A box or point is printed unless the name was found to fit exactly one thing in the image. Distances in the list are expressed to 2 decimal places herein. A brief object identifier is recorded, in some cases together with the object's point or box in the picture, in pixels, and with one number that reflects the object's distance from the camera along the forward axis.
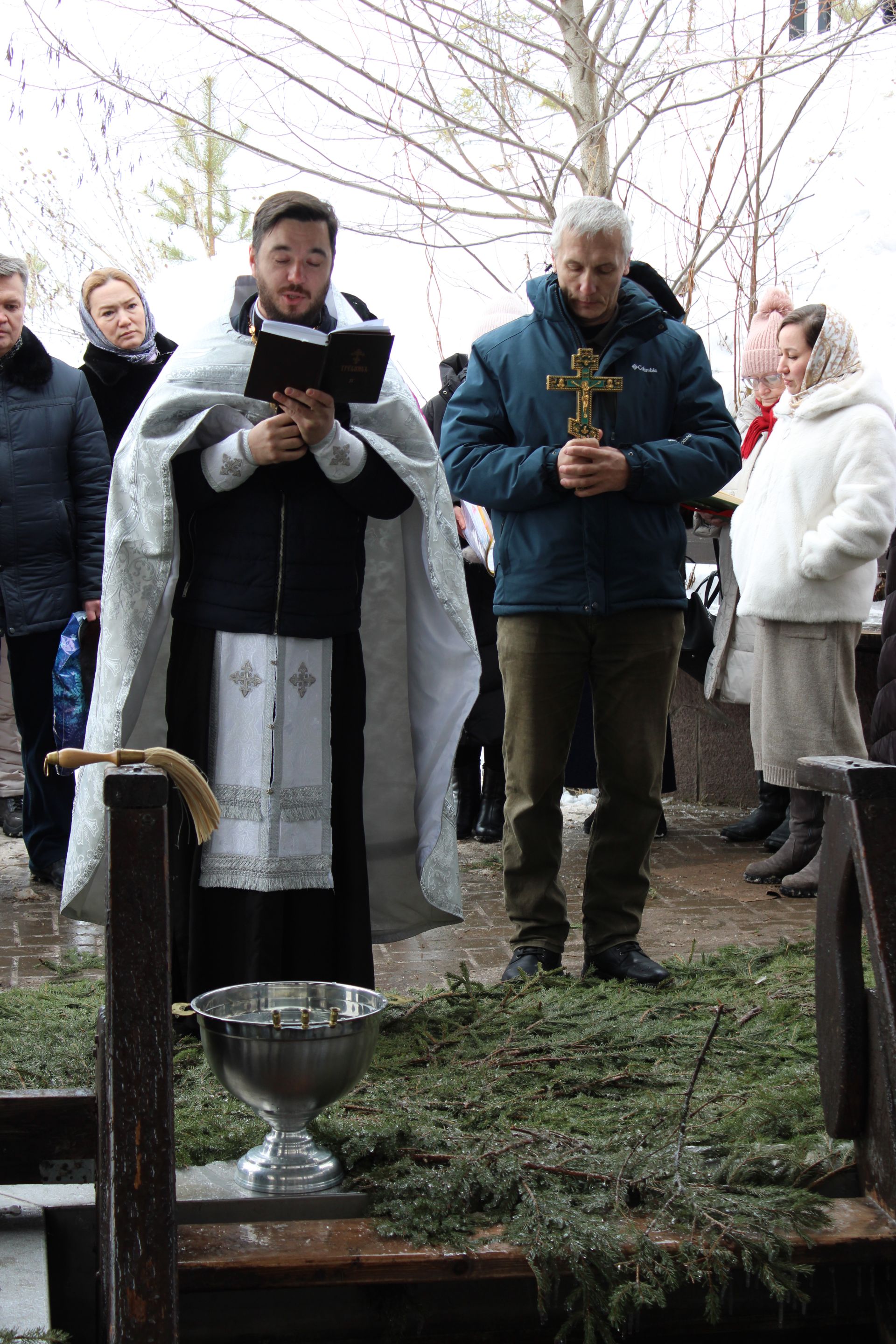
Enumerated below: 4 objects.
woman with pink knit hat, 6.68
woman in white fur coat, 5.51
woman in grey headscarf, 5.68
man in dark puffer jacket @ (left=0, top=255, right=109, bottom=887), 5.57
